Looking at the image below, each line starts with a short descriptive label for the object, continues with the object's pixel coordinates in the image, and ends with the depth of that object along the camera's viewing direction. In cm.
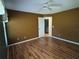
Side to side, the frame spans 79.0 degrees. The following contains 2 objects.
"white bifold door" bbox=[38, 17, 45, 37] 477
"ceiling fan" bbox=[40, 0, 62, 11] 222
